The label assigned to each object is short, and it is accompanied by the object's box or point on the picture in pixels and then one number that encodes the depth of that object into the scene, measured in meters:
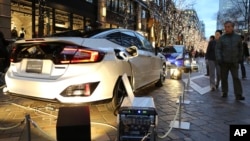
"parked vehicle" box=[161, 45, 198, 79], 17.77
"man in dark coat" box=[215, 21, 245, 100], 8.01
